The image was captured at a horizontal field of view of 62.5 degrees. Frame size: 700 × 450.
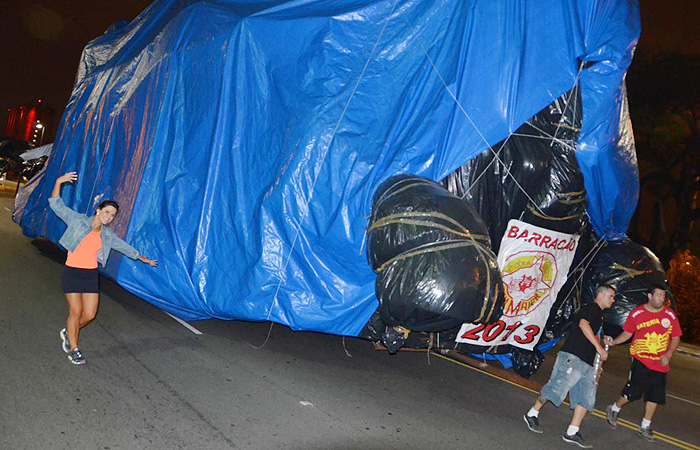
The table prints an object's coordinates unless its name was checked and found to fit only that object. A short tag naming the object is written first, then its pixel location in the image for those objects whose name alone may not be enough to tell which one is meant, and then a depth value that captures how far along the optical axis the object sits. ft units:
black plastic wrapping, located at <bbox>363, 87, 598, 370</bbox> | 19.62
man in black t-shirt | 17.66
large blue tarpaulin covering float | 19.19
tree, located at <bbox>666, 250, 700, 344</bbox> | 53.98
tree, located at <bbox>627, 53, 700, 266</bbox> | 74.64
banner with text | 20.02
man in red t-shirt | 20.12
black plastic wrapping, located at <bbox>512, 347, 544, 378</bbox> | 22.94
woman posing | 17.10
